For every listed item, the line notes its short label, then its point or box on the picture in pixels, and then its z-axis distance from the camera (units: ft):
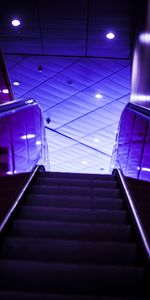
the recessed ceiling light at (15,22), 16.83
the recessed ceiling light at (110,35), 17.47
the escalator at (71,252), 6.11
